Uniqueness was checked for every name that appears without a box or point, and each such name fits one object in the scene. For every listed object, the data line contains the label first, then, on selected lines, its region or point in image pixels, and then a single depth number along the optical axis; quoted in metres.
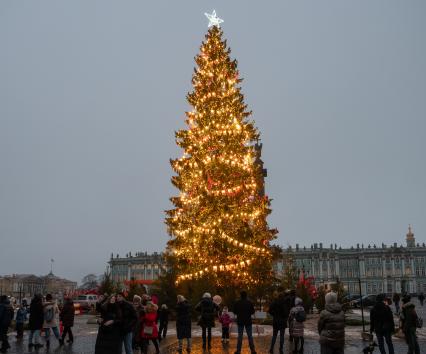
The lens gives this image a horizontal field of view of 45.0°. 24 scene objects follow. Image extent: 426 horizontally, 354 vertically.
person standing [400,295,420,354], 13.57
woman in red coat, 14.61
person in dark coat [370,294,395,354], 13.59
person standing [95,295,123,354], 9.95
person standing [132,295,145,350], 14.65
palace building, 160.62
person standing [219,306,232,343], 18.20
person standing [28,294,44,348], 17.08
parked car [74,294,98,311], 47.38
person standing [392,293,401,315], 35.90
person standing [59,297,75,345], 18.72
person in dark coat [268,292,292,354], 15.21
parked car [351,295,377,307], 48.09
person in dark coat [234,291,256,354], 14.80
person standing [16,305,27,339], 22.14
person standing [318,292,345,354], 9.05
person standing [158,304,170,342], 19.39
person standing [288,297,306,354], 14.83
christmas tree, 25.66
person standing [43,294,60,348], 17.67
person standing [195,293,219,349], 16.69
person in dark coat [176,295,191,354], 15.17
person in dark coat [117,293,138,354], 11.05
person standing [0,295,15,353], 16.75
